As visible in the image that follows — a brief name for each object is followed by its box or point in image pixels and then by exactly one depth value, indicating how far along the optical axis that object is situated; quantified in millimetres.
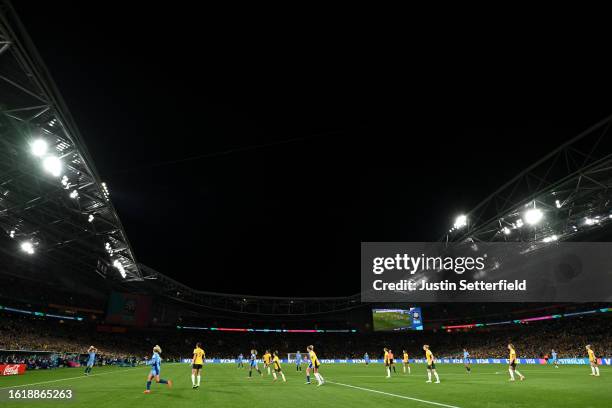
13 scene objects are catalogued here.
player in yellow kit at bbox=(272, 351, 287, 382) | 22034
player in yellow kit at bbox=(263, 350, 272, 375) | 26053
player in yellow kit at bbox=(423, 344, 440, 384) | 19391
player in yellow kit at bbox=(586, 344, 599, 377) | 22281
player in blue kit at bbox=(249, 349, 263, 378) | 27431
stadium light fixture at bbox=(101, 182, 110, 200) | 27675
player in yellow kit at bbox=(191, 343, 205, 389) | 15922
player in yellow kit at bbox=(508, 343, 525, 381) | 19938
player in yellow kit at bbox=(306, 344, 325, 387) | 17242
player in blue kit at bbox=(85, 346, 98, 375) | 25823
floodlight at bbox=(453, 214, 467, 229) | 36841
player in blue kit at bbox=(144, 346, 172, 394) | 14266
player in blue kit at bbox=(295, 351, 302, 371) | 33550
